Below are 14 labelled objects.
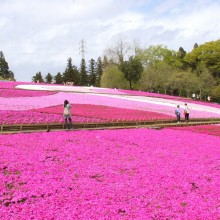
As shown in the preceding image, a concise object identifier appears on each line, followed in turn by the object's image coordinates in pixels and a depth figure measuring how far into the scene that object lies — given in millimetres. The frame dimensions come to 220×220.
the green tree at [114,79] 83938
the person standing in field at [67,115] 23375
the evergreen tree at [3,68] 128138
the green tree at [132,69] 80812
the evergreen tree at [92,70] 131325
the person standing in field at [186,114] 31941
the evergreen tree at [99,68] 133625
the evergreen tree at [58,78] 126831
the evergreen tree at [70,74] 121975
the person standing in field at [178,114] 31392
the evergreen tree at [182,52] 116388
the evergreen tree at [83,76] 124975
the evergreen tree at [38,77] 141000
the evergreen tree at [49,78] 137500
